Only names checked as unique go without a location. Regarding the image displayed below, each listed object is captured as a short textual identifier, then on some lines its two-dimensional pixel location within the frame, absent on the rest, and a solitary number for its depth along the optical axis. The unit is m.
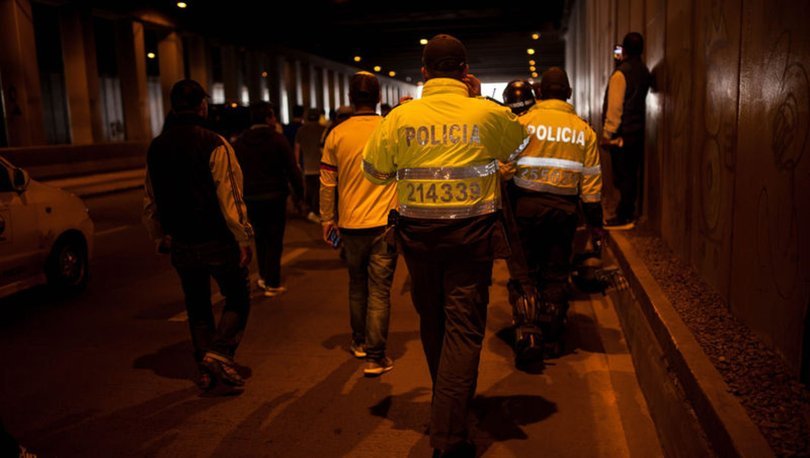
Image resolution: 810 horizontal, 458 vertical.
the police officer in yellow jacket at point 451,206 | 3.81
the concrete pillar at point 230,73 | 38.44
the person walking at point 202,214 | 4.79
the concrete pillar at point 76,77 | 28.89
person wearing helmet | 5.43
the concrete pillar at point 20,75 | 24.69
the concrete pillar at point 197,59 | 35.38
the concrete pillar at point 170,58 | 31.75
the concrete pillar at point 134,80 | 29.98
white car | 7.06
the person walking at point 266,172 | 7.41
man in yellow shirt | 5.26
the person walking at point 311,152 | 12.66
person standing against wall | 8.40
